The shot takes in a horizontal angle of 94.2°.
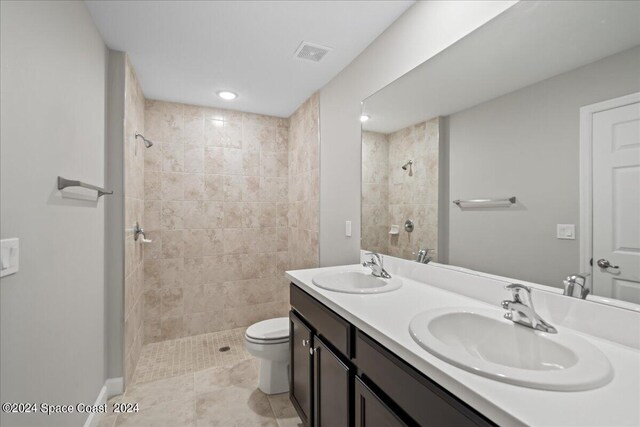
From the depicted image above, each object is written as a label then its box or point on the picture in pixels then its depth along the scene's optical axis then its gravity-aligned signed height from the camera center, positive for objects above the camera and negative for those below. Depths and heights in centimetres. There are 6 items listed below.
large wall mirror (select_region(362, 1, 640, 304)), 88 +26
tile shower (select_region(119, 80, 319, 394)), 271 -9
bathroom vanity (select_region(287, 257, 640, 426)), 60 -37
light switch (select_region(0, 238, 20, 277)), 89 -14
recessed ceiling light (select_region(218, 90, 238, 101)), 269 +109
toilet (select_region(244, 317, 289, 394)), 200 -96
